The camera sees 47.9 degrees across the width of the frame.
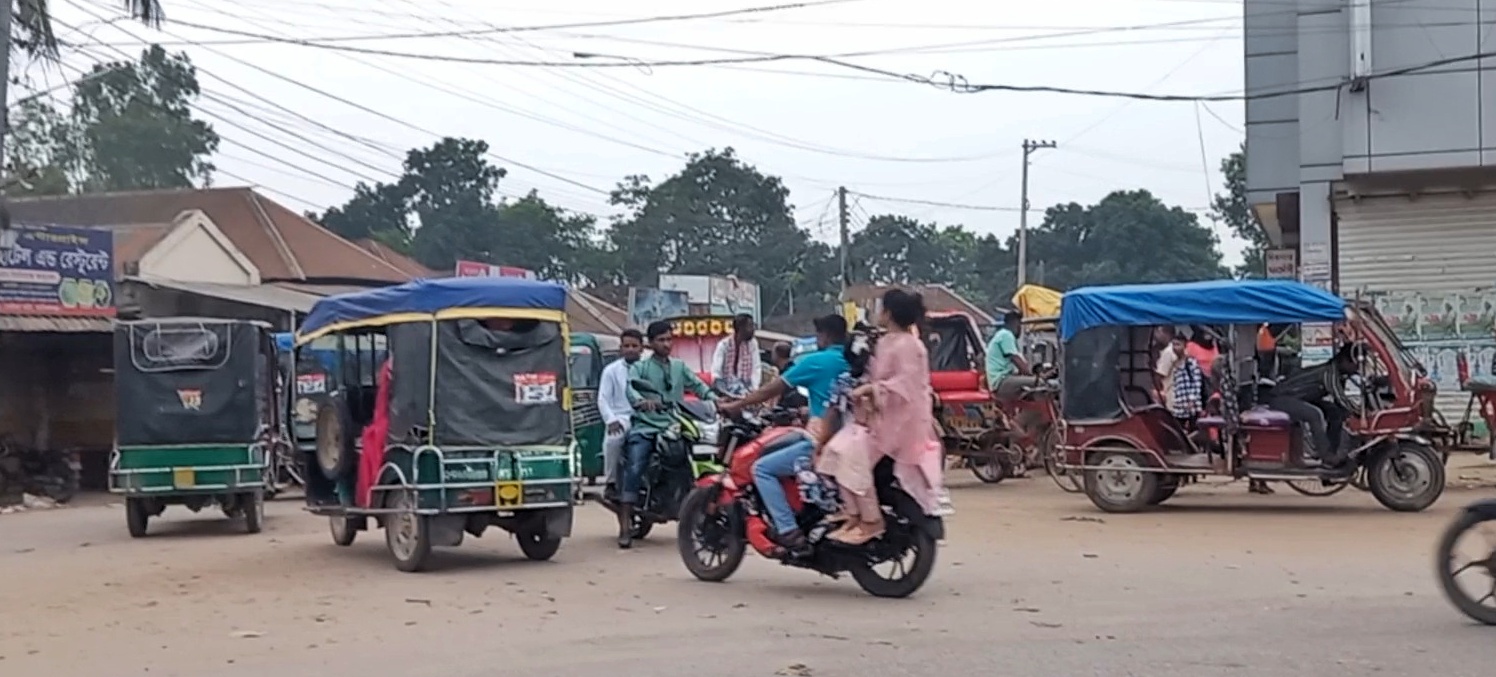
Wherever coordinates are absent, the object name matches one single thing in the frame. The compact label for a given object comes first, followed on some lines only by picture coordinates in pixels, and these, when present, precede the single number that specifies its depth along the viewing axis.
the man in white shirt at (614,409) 13.42
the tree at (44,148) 43.31
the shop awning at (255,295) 28.75
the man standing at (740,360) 15.80
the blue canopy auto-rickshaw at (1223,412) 15.23
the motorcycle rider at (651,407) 13.29
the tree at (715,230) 65.62
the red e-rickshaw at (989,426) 19.84
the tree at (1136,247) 63.81
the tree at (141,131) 53.00
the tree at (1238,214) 60.81
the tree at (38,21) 20.14
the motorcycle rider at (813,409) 10.35
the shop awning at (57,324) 22.00
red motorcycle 9.92
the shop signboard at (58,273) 22.41
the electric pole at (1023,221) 53.00
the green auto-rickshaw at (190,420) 16.62
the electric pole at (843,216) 53.38
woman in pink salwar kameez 9.85
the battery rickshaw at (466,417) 12.10
